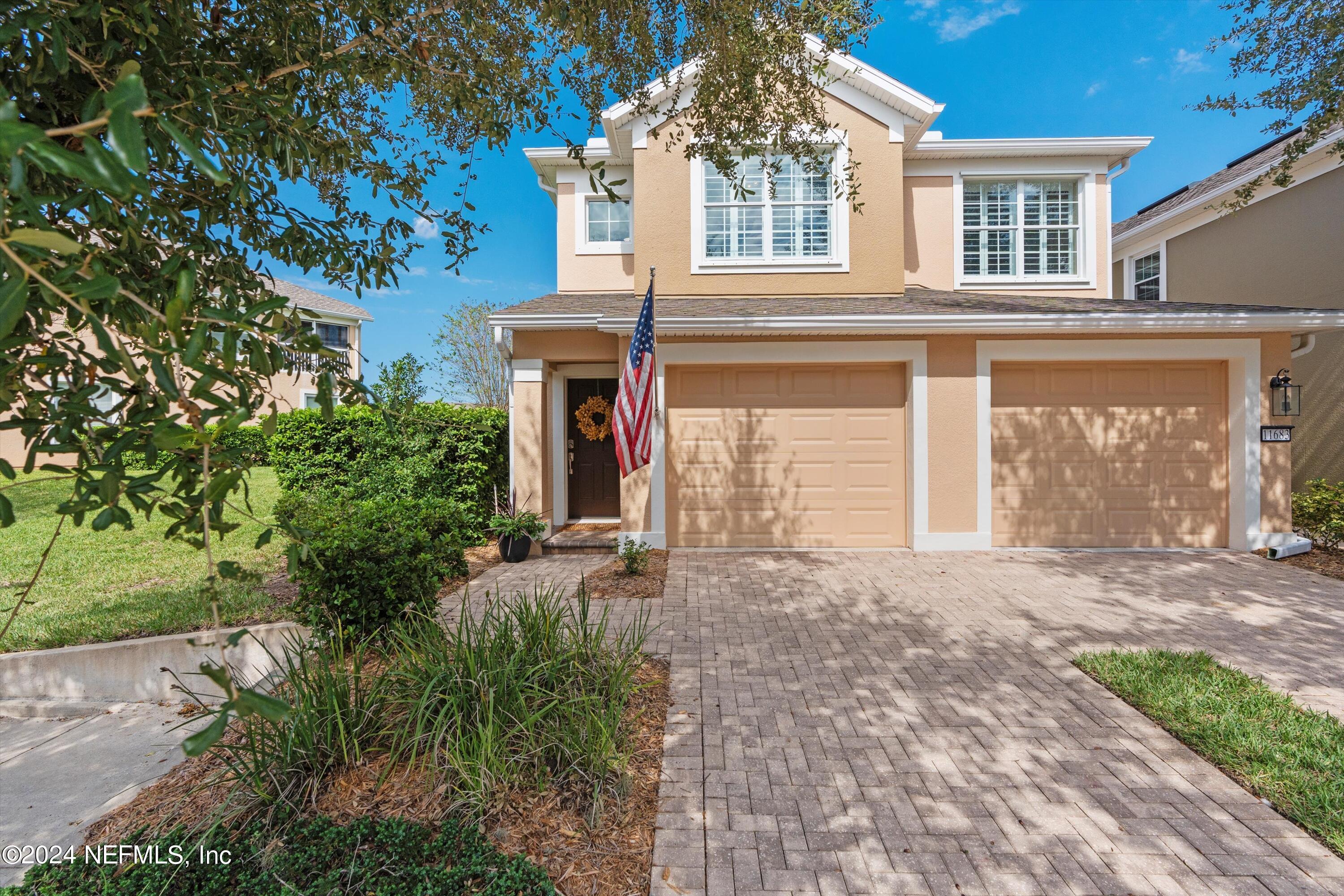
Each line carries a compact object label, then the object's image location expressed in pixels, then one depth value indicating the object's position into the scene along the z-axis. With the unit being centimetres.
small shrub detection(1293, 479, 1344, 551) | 822
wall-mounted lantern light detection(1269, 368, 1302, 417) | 813
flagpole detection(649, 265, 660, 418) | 718
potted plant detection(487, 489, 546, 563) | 845
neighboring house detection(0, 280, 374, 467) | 2111
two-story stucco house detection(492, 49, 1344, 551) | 833
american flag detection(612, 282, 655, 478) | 682
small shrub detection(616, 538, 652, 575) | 739
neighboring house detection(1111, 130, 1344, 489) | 1004
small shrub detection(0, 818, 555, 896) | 240
